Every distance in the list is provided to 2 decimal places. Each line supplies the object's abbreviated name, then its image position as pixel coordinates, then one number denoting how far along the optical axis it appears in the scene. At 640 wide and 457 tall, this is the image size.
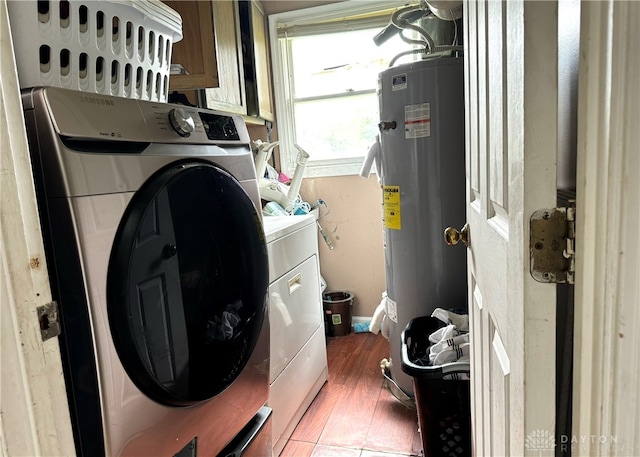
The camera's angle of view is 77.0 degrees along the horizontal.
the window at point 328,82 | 2.55
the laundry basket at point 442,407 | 1.21
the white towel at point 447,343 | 1.30
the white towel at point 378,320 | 2.23
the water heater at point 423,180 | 1.55
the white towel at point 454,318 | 1.46
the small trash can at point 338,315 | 2.62
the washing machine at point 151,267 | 0.70
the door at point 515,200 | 0.43
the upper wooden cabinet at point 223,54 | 1.68
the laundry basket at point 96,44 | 0.78
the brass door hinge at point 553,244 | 0.44
